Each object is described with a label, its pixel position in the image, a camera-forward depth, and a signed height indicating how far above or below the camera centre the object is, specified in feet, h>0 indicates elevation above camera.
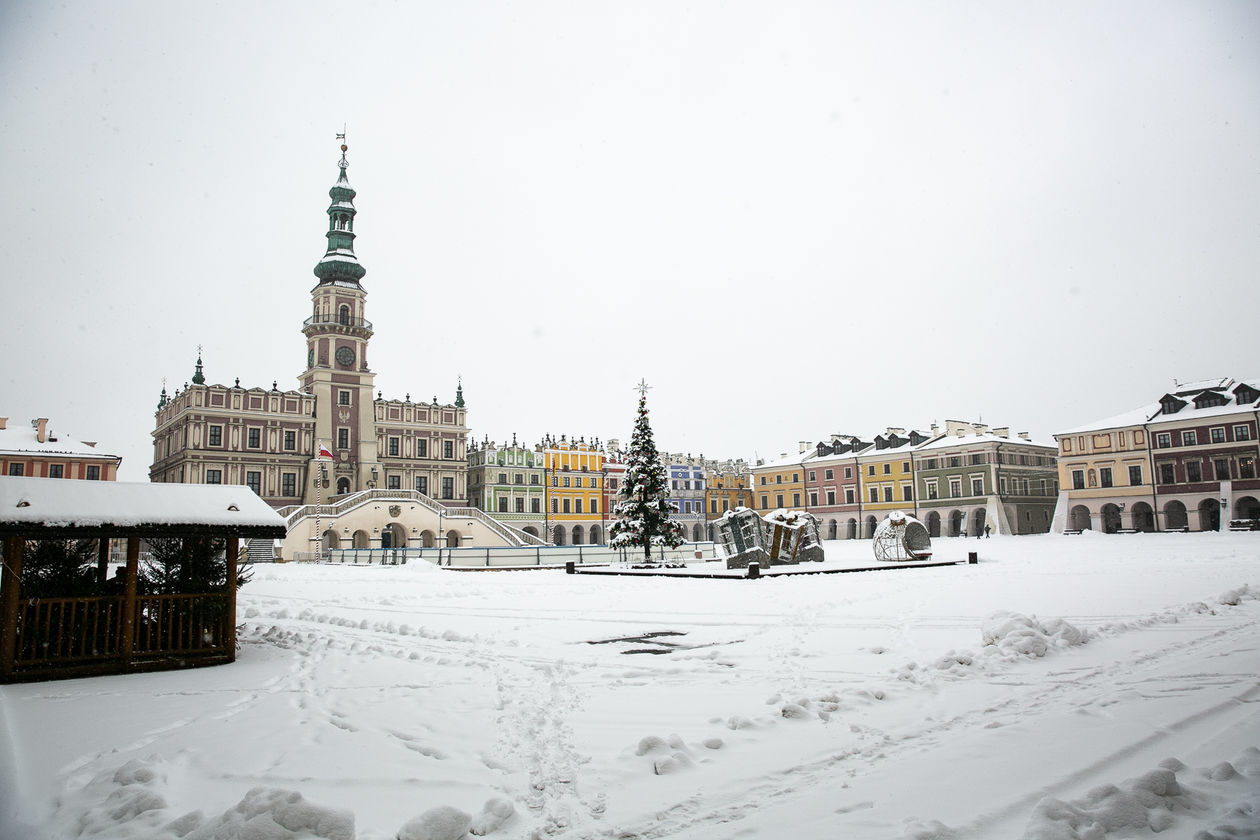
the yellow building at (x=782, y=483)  262.47 +12.65
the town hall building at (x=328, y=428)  183.83 +25.80
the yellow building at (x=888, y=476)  232.73 +12.70
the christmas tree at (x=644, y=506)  119.65 +2.70
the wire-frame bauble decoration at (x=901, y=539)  99.14 -2.79
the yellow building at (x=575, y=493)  243.60 +10.04
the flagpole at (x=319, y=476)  188.55 +13.24
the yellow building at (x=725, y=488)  285.84 +12.41
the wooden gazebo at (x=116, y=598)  29.07 -2.46
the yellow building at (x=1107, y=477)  182.39 +8.54
